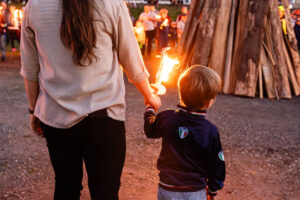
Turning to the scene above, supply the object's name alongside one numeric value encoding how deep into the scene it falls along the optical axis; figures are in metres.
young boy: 1.90
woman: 1.57
